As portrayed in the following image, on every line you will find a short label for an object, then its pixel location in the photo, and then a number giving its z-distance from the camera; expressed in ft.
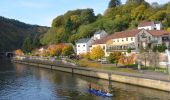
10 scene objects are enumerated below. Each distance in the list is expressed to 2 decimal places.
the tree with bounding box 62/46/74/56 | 303.64
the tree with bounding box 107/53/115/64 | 209.84
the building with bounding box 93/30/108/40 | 304.76
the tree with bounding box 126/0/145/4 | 357.06
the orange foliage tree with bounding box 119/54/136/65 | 202.47
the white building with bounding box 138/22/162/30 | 265.01
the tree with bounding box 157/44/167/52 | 185.39
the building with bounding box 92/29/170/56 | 219.95
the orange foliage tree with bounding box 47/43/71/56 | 328.88
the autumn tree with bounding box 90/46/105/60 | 240.90
